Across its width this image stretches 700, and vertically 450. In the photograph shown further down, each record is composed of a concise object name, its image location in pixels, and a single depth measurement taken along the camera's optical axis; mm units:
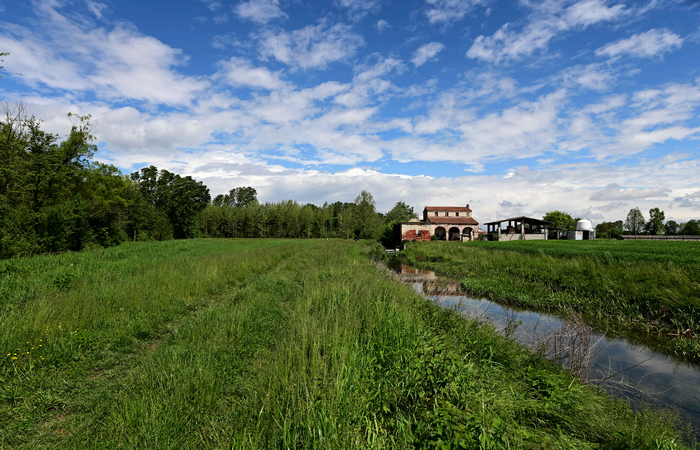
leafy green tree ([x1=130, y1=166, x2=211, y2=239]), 59688
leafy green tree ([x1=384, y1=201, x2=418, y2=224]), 95625
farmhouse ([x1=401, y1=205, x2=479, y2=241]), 50438
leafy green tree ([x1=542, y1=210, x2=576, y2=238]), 89062
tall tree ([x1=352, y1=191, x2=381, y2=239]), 63094
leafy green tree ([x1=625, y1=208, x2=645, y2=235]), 84850
